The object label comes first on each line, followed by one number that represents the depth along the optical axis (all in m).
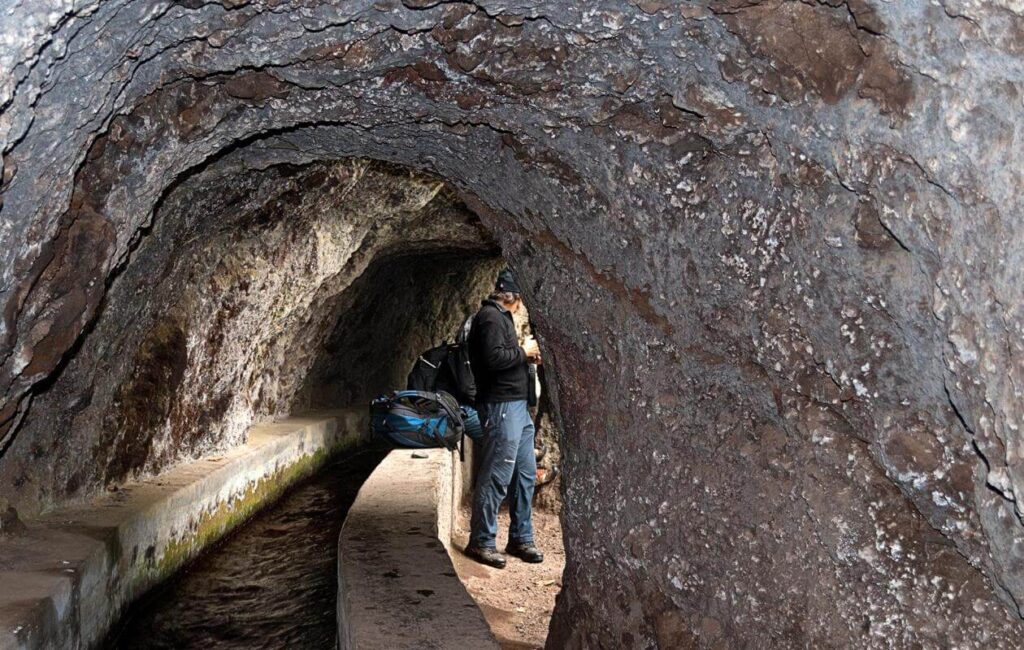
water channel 5.13
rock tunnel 1.93
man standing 5.75
